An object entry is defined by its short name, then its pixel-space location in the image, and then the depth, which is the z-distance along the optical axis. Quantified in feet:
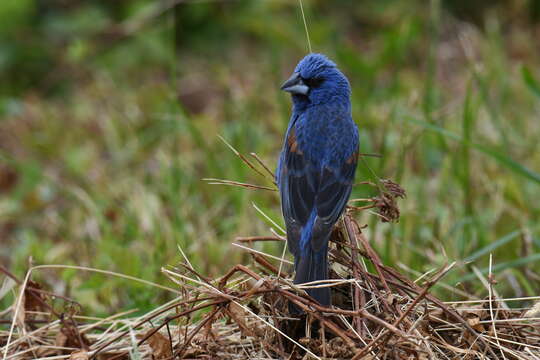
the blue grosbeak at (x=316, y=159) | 18.17
